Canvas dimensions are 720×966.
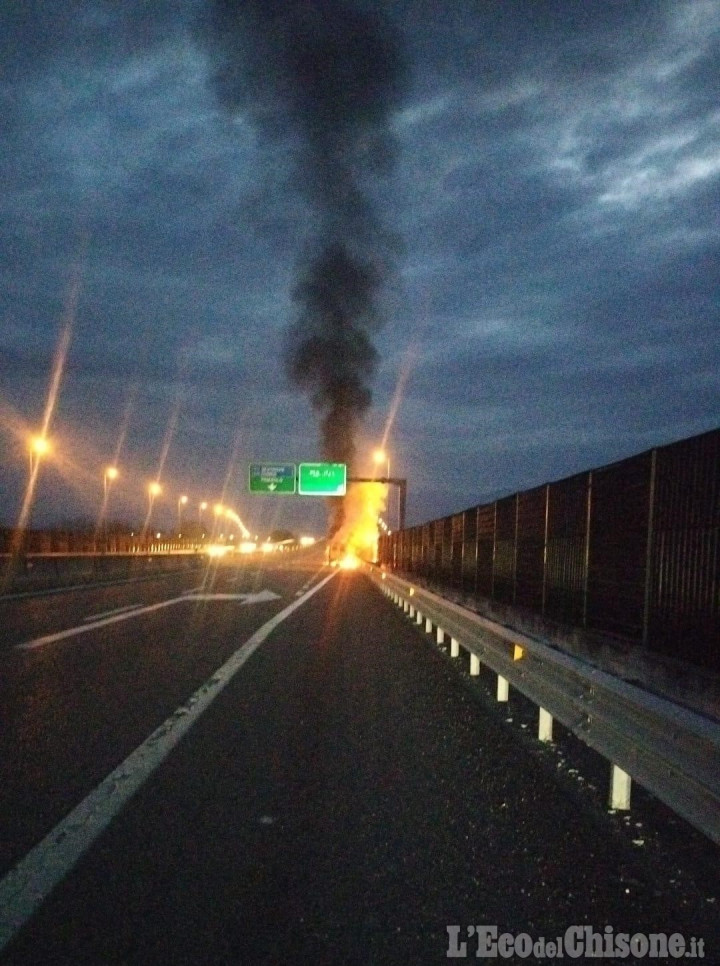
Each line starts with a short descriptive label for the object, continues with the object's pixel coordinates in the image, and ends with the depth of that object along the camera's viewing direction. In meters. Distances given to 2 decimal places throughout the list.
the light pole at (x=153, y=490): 88.64
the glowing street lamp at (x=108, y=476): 61.27
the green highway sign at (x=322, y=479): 62.44
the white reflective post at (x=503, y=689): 11.09
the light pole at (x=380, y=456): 60.86
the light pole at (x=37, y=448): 42.41
